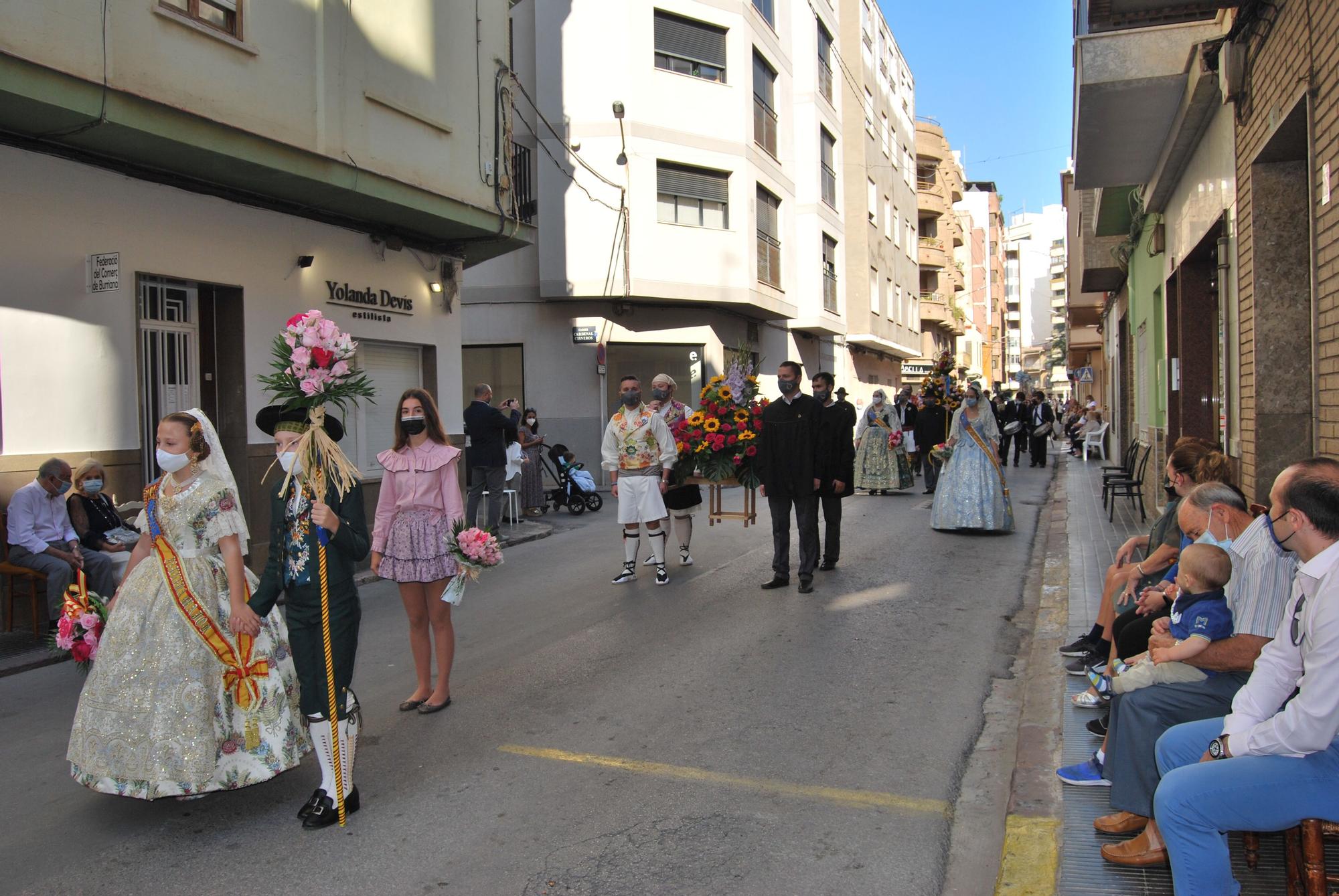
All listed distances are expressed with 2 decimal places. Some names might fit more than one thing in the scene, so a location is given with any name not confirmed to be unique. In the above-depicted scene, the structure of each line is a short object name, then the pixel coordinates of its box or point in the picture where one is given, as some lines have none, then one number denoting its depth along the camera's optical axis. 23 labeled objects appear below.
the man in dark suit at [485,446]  12.94
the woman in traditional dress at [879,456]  17.55
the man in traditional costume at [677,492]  10.03
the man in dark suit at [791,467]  9.11
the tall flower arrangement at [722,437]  9.95
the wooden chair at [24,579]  7.61
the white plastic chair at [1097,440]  27.22
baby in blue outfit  3.79
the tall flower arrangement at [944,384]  16.11
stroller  16.42
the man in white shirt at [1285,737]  2.89
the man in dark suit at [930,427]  17.23
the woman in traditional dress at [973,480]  12.38
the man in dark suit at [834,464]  9.25
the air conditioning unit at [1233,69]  7.41
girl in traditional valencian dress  4.15
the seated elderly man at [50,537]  7.57
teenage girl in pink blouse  5.58
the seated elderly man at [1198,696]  3.57
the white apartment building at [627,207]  21.14
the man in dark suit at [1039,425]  26.12
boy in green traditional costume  4.27
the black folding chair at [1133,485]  13.00
